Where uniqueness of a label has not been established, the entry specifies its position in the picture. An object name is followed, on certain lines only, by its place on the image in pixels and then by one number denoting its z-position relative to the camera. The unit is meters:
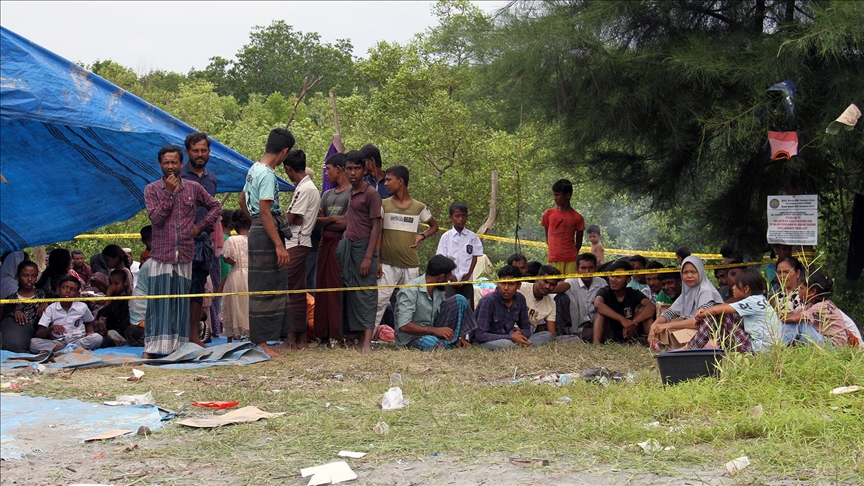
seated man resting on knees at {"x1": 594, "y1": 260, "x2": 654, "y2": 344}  8.96
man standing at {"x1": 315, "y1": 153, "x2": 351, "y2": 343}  8.52
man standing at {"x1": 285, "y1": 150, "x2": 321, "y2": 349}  8.18
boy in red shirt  10.25
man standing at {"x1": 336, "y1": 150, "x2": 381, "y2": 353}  8.25
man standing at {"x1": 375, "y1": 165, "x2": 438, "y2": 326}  8.82
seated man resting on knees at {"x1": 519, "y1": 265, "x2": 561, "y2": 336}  9.31
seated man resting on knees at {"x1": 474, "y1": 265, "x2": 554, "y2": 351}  8.63
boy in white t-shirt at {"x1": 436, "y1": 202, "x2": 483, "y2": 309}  9.91
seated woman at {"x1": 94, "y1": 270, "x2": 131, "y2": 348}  8.89
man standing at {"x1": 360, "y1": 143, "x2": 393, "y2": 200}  8.88
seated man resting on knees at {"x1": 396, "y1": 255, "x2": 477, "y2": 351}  8.40
